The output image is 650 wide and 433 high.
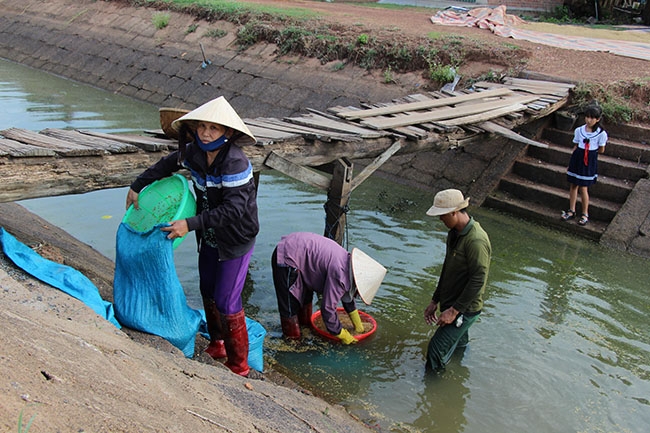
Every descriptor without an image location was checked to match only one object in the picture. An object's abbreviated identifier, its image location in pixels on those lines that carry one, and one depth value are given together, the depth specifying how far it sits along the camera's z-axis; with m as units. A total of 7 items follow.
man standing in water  4.66
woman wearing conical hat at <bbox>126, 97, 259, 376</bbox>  3.87
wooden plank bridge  4.39
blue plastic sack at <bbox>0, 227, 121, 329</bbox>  4.16
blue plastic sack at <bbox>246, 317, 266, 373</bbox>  4.83
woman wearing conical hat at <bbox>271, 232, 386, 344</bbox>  5.13
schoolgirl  8.68
